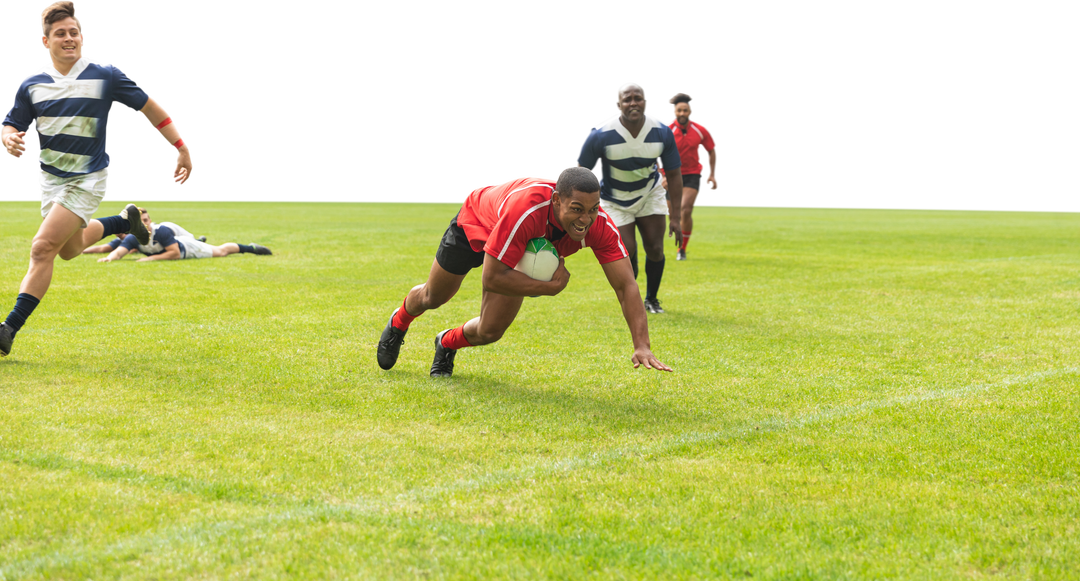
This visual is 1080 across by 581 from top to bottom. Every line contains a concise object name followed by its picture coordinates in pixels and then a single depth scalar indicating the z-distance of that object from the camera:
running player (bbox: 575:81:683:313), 16.73
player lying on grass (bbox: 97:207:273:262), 24.66
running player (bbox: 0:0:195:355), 12.04
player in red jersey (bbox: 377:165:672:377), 9.56
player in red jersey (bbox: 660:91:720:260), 25.50
